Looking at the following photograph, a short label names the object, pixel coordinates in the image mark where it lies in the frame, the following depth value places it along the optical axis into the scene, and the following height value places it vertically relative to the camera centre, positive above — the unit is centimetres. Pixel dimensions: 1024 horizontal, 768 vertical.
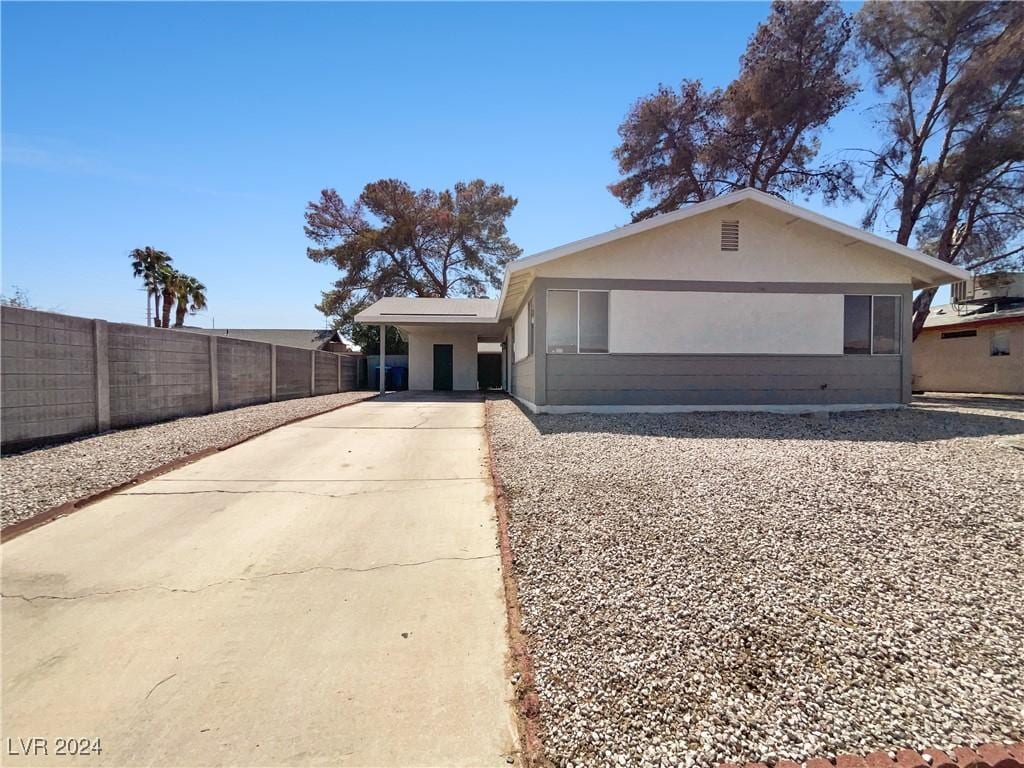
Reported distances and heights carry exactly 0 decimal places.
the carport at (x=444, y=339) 1636 +135
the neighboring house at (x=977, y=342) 1460 +105
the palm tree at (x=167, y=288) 2709 +489
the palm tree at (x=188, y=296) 2860 +472
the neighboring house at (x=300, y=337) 2561 +203
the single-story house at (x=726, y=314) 927 +120
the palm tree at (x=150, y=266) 2678 +600
